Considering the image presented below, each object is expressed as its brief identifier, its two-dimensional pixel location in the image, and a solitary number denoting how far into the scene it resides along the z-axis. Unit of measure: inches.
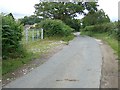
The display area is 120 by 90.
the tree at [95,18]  1171.4
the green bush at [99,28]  917.5
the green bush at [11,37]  255.3
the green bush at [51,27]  699.1
